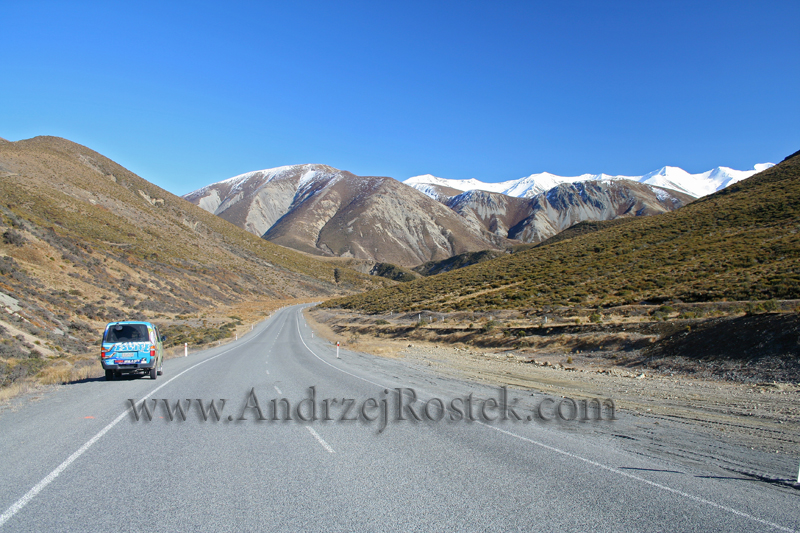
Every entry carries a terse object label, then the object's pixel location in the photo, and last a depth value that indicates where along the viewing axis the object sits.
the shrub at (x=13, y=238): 37.53
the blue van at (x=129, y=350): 14.32
